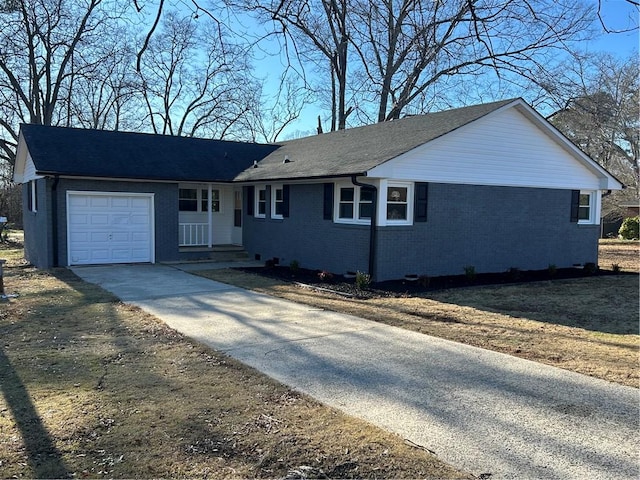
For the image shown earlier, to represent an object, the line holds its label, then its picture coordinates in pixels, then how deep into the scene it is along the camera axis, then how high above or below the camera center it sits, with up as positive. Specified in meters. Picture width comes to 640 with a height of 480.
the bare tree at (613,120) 27.22 +5.20
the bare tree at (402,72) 21.73 +7.15
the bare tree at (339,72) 18.64 +7.71
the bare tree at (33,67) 24.78 +7.80
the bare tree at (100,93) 28.36 +7.47
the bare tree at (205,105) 36.27 +7.52
